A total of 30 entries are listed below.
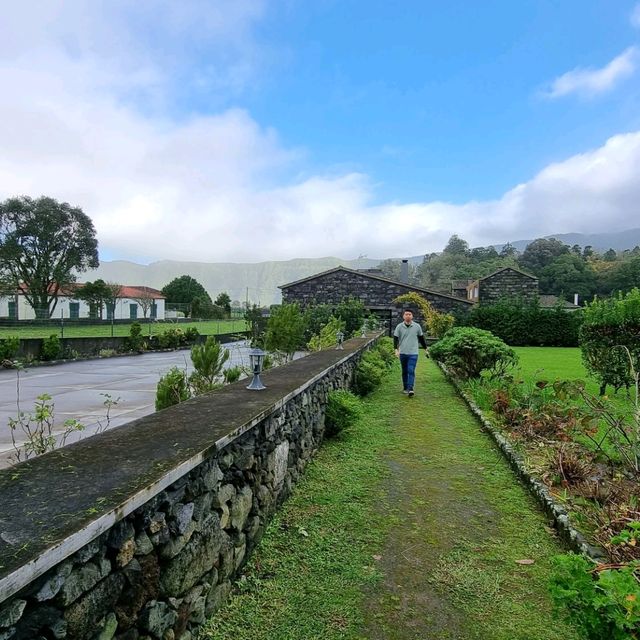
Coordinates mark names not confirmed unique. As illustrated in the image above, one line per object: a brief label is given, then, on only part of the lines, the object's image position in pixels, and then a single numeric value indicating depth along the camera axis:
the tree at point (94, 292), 41.12
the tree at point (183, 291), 57.41
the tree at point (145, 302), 46.66
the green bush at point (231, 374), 7.77
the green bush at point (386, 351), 12.71
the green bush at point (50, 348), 15.45
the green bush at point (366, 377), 9.05
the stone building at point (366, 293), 27.61
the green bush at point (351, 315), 20.77
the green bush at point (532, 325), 24.77
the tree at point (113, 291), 40.46
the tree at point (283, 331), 10.87
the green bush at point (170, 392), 5.88
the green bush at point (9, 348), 13.59
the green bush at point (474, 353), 9.08
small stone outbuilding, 32.81
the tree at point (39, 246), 44.19
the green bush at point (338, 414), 5.91
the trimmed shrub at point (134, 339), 19.27
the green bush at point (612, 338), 8.16
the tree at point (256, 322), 12.73
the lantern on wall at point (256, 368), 4.21
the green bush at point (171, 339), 20.95
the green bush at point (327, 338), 13.58
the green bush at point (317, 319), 21.34
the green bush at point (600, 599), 1.63
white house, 38.64
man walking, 8.94
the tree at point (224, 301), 51.70
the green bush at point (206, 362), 7.58
